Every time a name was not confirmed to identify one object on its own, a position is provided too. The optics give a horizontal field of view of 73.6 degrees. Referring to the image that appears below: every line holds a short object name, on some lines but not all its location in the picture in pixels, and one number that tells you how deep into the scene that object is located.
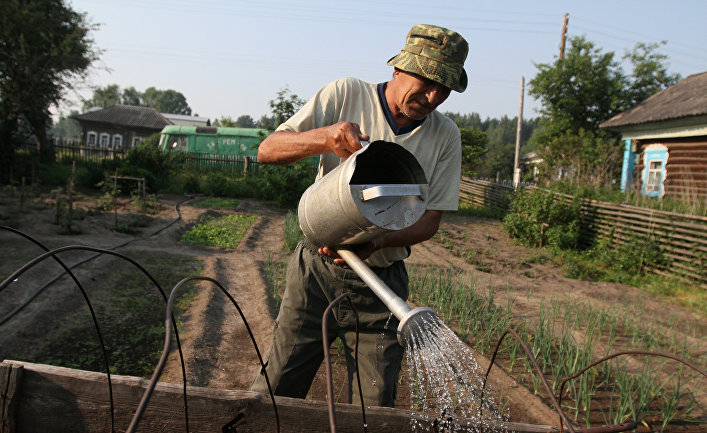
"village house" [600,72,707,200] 10.22
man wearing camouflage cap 1.61
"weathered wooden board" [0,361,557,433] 1.47
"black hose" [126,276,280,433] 0.68
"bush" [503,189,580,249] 8.84
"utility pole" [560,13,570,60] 19.04
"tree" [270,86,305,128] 12.23
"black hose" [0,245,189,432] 0.99
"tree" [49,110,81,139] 110.93
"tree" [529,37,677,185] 19.42
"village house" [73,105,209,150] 33.47
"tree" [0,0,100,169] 13.95
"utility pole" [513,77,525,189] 16.97
